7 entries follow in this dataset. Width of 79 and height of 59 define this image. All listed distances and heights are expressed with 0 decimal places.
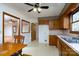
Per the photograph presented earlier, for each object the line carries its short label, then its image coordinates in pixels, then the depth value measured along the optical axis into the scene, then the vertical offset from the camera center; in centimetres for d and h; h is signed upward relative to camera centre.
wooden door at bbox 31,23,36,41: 431 -11
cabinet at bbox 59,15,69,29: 262 +37
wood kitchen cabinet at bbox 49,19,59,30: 350 +37
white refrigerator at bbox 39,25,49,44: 383 -20
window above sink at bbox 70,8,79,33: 205 +36
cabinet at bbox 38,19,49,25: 371 +54
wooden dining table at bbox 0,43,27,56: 84 -34
